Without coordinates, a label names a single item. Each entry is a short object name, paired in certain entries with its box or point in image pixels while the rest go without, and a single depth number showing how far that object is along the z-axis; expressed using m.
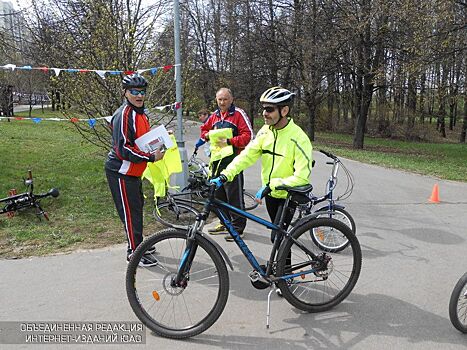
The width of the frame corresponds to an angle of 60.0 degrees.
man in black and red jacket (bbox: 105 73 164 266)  3.92
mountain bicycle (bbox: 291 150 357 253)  3.52
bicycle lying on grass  5.89
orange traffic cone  7.60
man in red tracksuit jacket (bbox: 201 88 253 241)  5.23
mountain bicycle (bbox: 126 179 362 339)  3.14
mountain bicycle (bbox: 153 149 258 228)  3.78
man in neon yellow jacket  3.38
